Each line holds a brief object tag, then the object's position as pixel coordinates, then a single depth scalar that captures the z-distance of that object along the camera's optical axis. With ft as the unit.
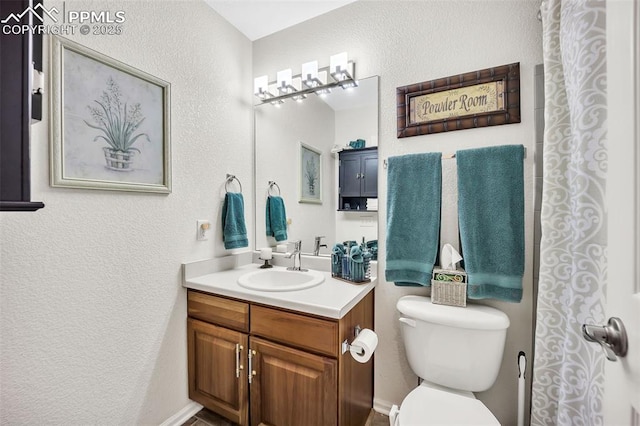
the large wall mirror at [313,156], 5.32
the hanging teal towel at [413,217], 4.43
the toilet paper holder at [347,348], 3.65
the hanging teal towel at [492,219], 3.92
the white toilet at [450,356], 3.53
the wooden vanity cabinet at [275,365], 3.66
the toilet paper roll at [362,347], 3.64
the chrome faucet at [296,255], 5.65
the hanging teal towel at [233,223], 5.64
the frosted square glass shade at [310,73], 5.50
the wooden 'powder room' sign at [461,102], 4.18
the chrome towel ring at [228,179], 5.90
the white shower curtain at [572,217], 2.46
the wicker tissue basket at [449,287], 4.14
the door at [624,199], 1.44
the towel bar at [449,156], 4.41
